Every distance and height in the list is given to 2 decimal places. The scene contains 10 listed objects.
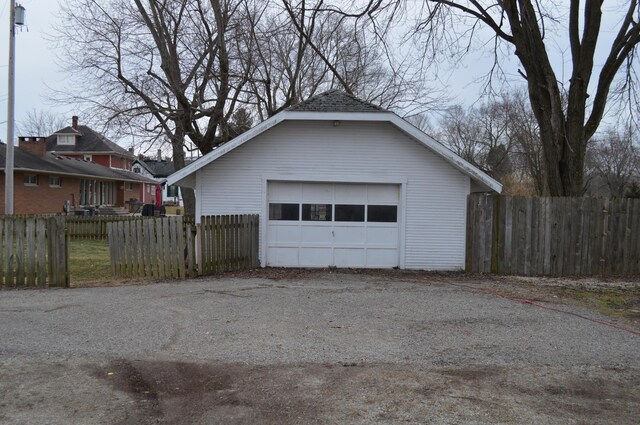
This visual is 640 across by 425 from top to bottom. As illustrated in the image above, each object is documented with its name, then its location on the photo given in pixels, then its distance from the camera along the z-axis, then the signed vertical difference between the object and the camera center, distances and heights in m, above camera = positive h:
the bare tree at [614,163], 54.09 +5.22
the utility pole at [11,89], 17.02 +3.67
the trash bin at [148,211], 31.41 -0.26
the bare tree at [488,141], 51.00 +7.22
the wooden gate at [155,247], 11.77 -0.91
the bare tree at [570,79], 14.96 +3.81
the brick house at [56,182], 30.70 +1.61
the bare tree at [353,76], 26.59 +7.23
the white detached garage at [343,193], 13.62 +0.41
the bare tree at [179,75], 23.22 +5.81
